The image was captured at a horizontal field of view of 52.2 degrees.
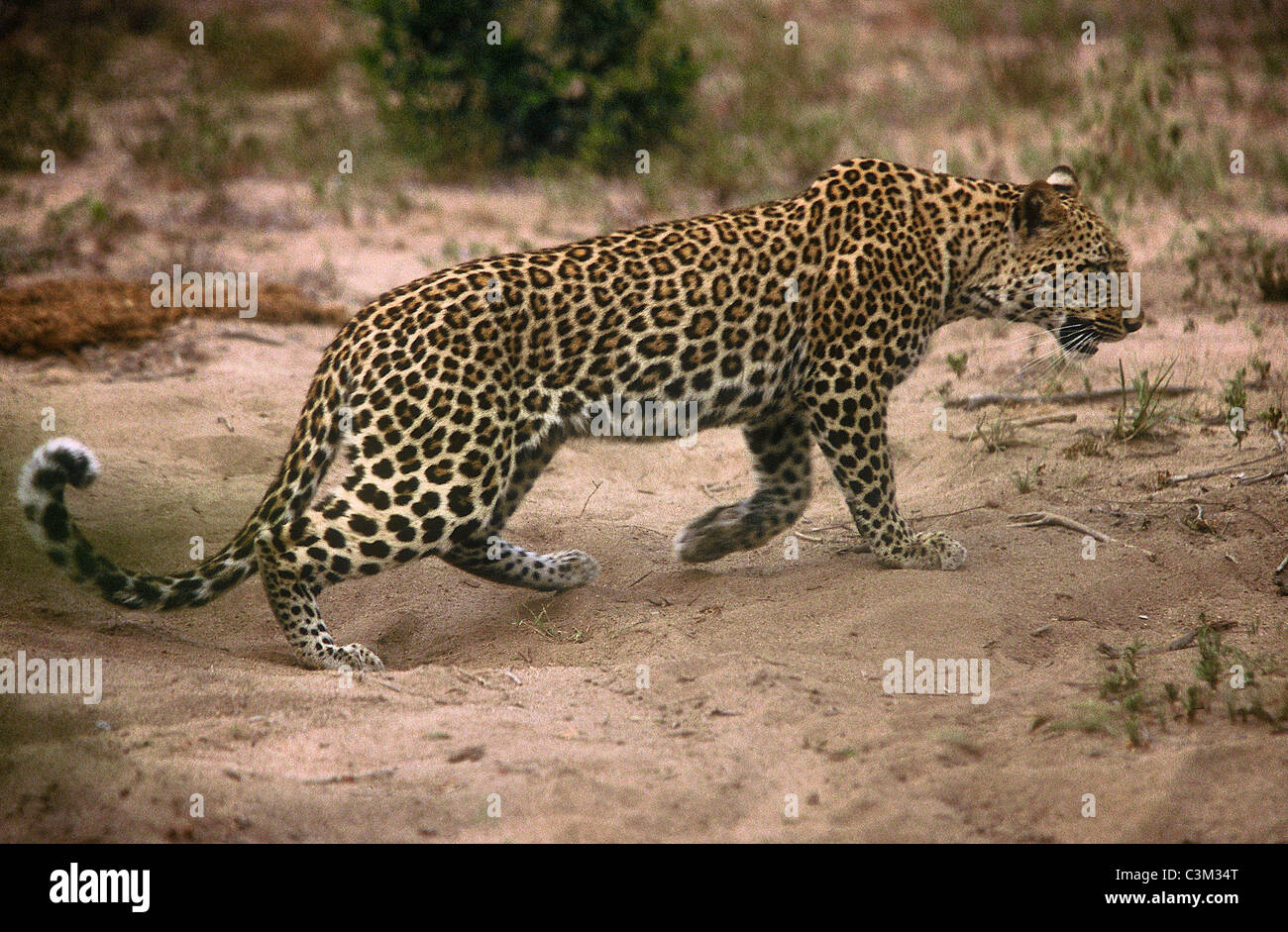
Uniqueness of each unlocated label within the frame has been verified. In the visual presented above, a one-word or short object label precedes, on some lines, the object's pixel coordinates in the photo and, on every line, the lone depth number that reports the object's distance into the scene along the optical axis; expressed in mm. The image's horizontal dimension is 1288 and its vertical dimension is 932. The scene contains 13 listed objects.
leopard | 5301
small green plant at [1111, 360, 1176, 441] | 6926
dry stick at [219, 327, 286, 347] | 9094
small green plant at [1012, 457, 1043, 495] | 6691
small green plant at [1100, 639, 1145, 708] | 4688
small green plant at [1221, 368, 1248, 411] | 6938
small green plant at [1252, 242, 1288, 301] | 8695
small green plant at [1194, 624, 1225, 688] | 4633
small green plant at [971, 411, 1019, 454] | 7164
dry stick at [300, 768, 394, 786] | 4305
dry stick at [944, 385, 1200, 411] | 7543
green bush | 11914
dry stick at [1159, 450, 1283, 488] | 6547
